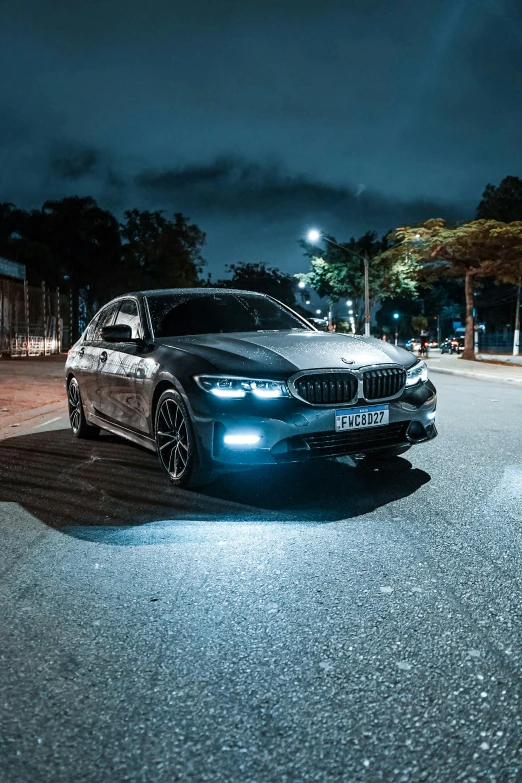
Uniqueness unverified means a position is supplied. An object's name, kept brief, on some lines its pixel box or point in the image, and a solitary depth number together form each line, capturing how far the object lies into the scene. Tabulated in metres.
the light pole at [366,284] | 38.94
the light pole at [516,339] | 45.84
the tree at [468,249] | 34.12
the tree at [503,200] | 68.19
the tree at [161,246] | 62.41
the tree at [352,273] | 43.91
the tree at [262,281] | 96.31
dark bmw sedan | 5.17
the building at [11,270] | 30.01
